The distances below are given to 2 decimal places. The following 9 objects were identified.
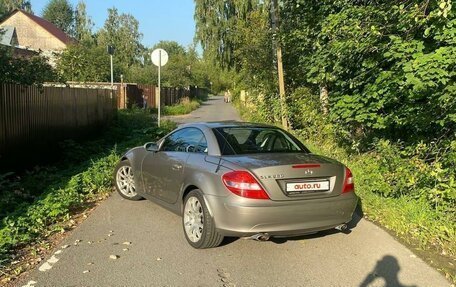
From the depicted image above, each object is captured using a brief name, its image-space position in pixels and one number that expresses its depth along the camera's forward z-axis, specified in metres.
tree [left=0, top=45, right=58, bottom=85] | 9.62
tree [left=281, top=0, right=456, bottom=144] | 6.07
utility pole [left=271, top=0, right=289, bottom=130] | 14.82
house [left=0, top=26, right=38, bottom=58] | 10.05
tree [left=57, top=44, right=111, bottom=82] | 26.28
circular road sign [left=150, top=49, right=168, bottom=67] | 17.64
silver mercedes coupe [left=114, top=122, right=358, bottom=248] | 4.95
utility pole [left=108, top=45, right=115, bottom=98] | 21.51
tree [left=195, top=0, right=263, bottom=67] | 40.31
